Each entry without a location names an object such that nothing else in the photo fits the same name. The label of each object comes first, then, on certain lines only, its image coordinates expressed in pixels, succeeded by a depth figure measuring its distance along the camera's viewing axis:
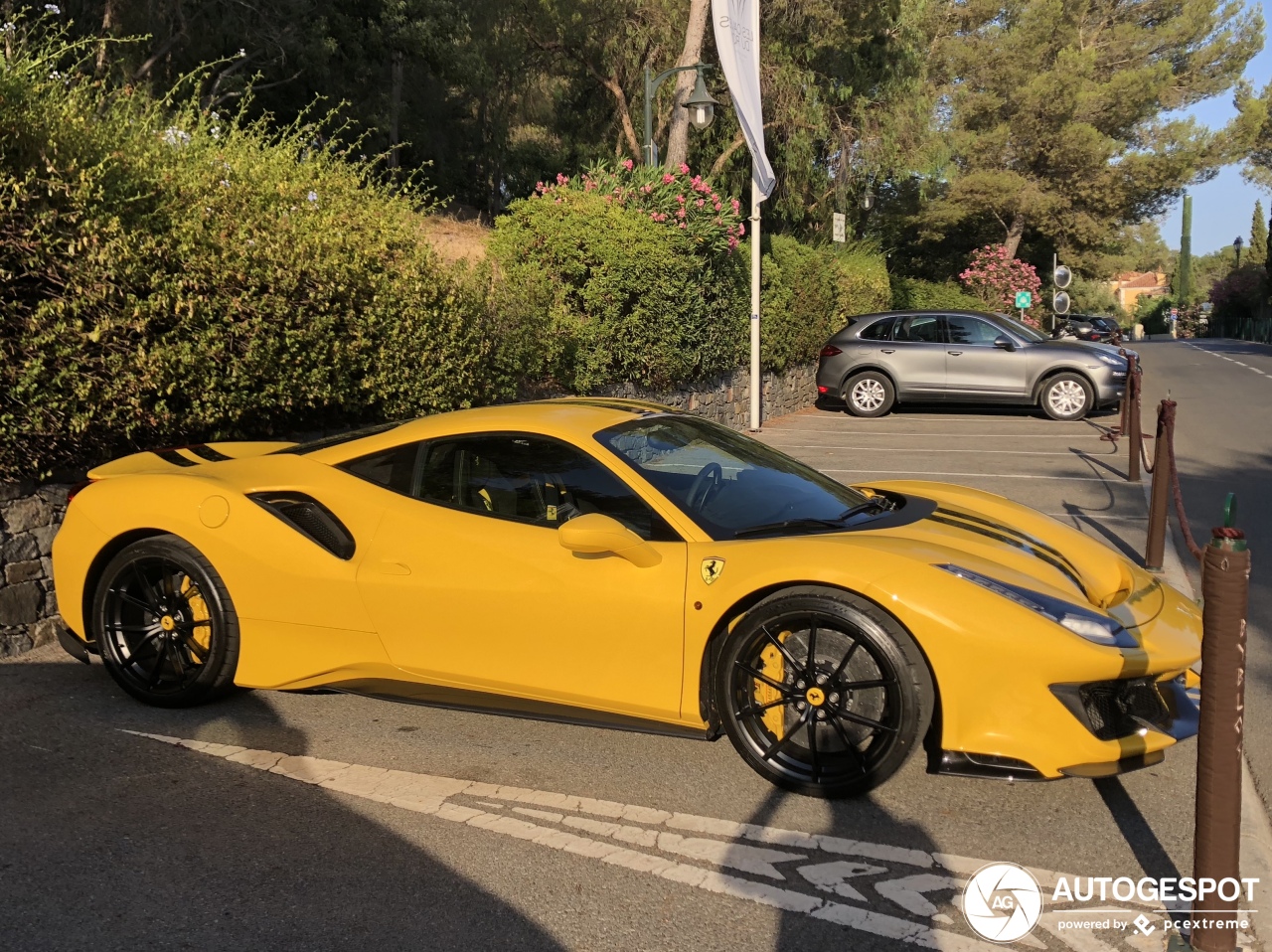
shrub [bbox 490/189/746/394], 10.58
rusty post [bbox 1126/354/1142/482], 10.14
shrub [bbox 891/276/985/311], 28.42
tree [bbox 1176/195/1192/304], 109.88
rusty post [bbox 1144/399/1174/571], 6.64
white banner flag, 13.51
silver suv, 15.91
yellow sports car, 3.37
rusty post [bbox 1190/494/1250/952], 2.60
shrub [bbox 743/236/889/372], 16.36
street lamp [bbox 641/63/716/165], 15.65
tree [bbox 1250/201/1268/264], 79.19
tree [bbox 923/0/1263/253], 39.09
